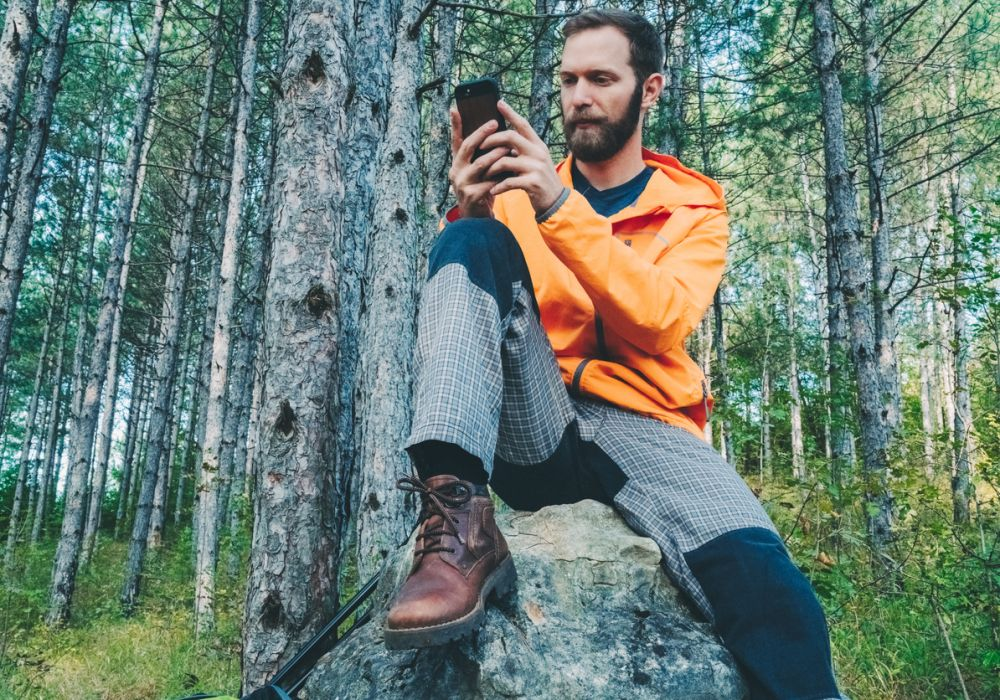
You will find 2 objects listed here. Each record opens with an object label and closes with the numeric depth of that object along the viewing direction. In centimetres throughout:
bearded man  152
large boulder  158
